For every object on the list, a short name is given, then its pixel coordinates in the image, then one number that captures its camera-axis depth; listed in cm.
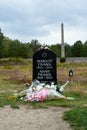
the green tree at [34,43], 4848
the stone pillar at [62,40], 3172
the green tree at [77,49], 4314
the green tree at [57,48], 4326
